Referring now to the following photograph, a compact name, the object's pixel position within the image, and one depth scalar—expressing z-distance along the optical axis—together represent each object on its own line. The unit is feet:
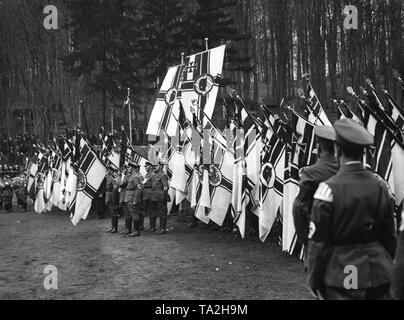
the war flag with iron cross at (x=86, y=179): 43.37
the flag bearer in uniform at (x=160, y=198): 39.04
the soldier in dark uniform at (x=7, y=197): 58.65
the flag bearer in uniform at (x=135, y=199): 38.55
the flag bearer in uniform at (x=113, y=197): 40.86
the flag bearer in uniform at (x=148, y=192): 39.19
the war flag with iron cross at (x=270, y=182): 30.78
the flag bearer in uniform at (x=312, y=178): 14.75
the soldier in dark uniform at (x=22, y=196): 59.52
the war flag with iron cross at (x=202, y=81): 42.55
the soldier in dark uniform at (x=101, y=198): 48.93
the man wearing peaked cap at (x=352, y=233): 10.99
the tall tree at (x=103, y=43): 95.76
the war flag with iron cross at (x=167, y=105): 46.57
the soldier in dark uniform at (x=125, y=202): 39.63
